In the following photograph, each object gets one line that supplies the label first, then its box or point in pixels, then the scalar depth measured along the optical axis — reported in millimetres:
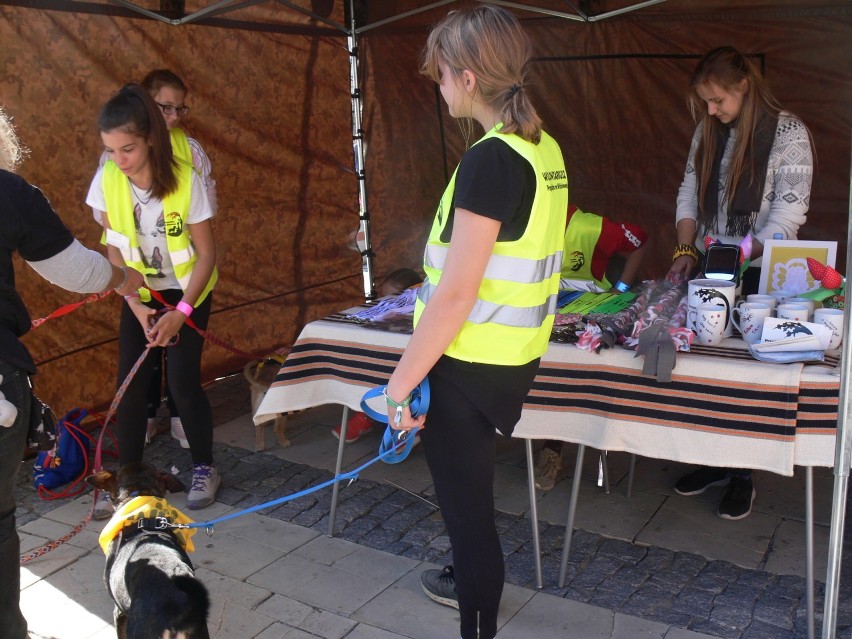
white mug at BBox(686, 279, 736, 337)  2729
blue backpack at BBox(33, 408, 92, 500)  3922
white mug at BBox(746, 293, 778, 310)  2746
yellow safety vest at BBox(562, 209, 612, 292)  3994
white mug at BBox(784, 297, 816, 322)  2646
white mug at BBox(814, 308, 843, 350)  2525
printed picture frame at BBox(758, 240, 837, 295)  2836
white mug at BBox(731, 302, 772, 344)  2652
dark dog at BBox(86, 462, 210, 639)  2141
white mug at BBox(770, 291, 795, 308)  2816
